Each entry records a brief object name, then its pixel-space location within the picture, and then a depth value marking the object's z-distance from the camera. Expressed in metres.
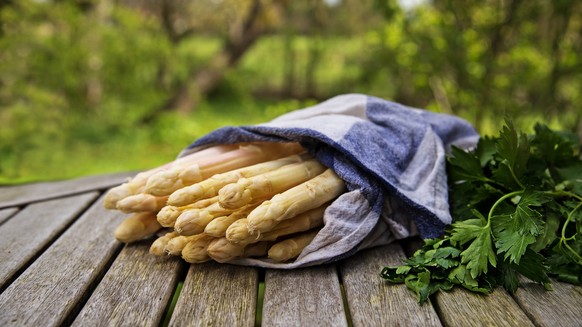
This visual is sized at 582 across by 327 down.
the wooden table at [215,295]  0.48
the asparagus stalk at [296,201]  0.54
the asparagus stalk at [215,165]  0.59
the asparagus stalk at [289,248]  0.56
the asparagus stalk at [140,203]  0.60
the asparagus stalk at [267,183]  0.55
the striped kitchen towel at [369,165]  0.57
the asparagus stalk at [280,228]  0.54
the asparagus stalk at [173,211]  0.56
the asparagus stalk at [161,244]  0.58
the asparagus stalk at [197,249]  0.56
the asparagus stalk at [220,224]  0.55
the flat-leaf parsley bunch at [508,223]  0.52
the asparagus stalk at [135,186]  0.61
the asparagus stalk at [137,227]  0.61
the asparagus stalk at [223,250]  0.55
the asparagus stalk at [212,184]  0.57
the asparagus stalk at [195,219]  0.55
